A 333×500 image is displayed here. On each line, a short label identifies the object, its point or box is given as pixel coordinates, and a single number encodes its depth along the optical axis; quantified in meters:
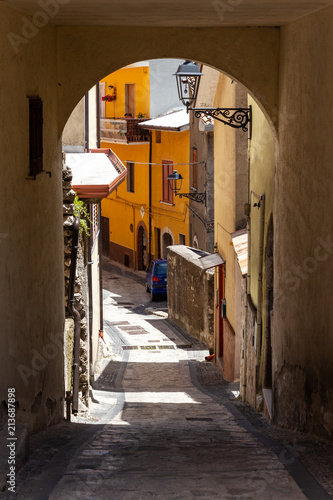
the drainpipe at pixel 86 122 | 16.31
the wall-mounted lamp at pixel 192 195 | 26.09
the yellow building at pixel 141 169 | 31.14
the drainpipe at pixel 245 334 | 13.18
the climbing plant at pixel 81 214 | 11.88
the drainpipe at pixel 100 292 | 20.05
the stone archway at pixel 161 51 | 8.66
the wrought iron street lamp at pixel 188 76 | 12.10
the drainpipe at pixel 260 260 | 11.39
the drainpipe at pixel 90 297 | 15.15
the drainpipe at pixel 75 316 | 11.18
